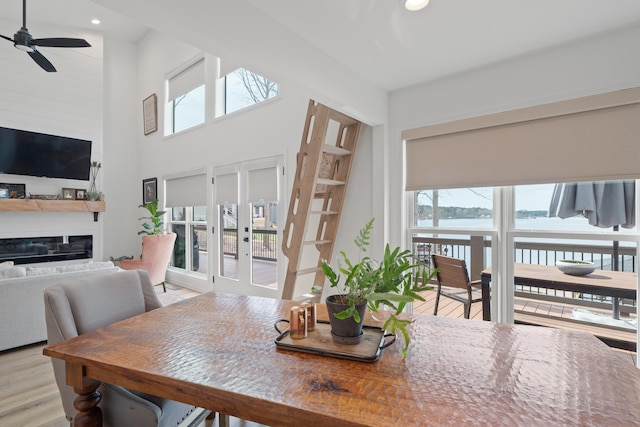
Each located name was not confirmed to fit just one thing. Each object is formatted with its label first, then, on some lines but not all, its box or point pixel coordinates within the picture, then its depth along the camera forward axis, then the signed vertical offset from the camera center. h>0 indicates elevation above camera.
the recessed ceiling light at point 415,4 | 1.75 +1.22
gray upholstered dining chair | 1.23 -0.51
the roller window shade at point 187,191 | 5.18 +0.42
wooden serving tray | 1.03 -0.47
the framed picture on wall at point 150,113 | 6.17 +2.08
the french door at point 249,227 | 4.07 -0.18
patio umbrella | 2.14 +0.09
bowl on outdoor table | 2.24 -0.38
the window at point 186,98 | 5.29 +2.14
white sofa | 2.80 -0.82
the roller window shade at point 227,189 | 4.58 +0.40
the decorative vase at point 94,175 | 5.78 +0.74
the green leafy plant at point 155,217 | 5.43 -0.04
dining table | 0.76 -0.48
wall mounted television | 4.86 +1.00
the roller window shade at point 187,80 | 5.24 +2.41
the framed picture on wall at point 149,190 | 6.15 +0.51
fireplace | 4.94 -0.59
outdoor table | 2.08 -0.48
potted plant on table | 1.01 -0.25
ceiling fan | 3.11 +1.81
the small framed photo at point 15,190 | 4.94 +0.40
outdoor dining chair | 2.73 -0.62
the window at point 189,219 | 5.28 -0.08
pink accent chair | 4.80 -0.67
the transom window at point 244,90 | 4.21 +1.80
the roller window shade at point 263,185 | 4.02 +0.40
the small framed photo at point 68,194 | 5.44 +0.37
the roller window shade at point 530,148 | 2.06 +0.52
